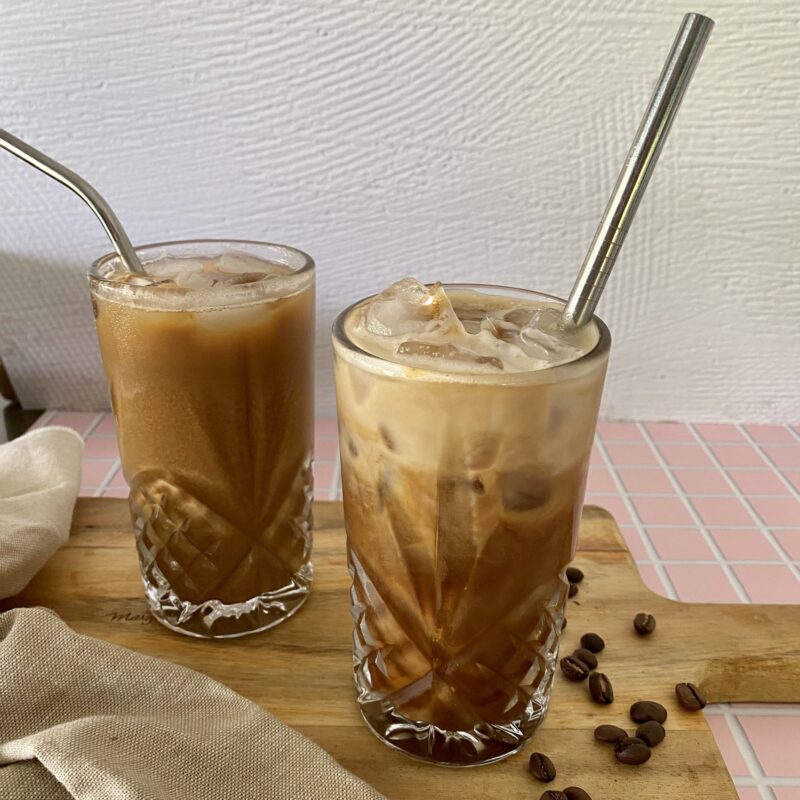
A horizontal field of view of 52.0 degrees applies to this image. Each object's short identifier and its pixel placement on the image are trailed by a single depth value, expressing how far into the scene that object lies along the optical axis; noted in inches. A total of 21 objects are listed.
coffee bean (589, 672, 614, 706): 11.4
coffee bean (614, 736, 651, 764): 10.3
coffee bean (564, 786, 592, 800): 9.7
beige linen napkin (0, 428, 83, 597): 12.9
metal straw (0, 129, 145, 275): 11.5
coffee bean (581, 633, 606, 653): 12.4
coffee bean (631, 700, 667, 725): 11.0
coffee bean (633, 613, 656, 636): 12.6
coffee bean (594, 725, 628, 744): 10.7
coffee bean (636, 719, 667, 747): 10.7
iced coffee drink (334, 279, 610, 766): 8.8
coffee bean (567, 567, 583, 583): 13.8
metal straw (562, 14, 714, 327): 8.6
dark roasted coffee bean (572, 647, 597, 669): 12.0
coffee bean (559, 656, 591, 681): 11.8
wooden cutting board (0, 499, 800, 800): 10.3
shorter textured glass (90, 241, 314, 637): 11.3
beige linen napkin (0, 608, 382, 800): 9.0
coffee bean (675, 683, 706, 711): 11.2
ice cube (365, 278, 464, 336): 9.4
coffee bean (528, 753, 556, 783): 10.1
